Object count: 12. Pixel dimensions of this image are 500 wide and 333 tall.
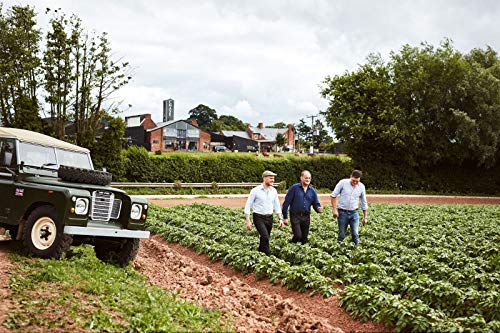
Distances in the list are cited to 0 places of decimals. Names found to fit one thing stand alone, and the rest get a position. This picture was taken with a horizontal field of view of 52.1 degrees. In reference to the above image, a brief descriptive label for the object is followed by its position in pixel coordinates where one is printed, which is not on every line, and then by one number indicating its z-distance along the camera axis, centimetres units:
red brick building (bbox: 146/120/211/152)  6378
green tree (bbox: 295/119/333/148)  9591
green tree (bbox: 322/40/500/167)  4078
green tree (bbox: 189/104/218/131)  11156
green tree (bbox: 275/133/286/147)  8106
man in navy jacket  1134
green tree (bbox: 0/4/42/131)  3092
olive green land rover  852
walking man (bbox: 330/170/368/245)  1172
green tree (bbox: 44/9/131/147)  3166
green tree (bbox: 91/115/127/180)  3115
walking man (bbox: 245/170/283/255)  1059
